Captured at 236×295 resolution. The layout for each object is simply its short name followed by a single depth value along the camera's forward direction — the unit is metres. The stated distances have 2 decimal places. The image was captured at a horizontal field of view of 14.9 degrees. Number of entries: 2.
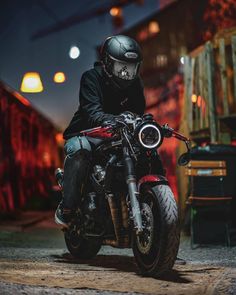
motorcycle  7.65
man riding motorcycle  8.77
